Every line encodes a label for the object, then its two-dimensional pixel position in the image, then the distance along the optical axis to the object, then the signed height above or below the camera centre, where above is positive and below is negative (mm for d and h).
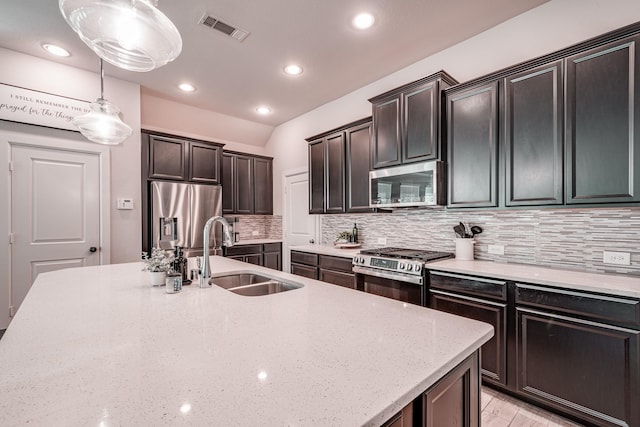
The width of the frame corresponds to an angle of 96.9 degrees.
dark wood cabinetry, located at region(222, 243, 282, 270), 4484 -691
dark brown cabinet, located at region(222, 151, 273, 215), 4828 +503
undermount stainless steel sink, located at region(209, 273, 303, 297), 1951 -522
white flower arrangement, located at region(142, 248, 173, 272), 1711 -302
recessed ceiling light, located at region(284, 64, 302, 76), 3301 +1694
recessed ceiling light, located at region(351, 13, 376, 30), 2456 +1697
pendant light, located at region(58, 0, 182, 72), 1024 +726
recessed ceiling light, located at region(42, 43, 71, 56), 2912 +1713
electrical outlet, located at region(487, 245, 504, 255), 2546 -352
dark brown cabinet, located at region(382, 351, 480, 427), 823 -606
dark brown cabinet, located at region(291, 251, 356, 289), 3225 -704
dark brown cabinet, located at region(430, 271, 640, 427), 1602 -858
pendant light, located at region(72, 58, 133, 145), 2018 +653
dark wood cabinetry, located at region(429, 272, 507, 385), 2039 -731
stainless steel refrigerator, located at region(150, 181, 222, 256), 3809 +43
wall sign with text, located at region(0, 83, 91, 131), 2990 +1175
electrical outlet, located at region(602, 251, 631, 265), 1963 -335
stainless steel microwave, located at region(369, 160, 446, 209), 2662 +262
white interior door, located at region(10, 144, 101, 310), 3070 +8
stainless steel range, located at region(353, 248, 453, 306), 2490 -577
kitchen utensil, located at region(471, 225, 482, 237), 2652 -180
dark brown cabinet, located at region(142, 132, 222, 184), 3885 +785
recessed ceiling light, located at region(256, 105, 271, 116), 4529 +1667
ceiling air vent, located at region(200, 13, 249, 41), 2498 +1703
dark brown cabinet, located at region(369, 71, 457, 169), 2688 +910
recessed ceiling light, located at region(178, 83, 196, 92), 3717 +1670
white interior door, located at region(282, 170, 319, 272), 4660 -74
